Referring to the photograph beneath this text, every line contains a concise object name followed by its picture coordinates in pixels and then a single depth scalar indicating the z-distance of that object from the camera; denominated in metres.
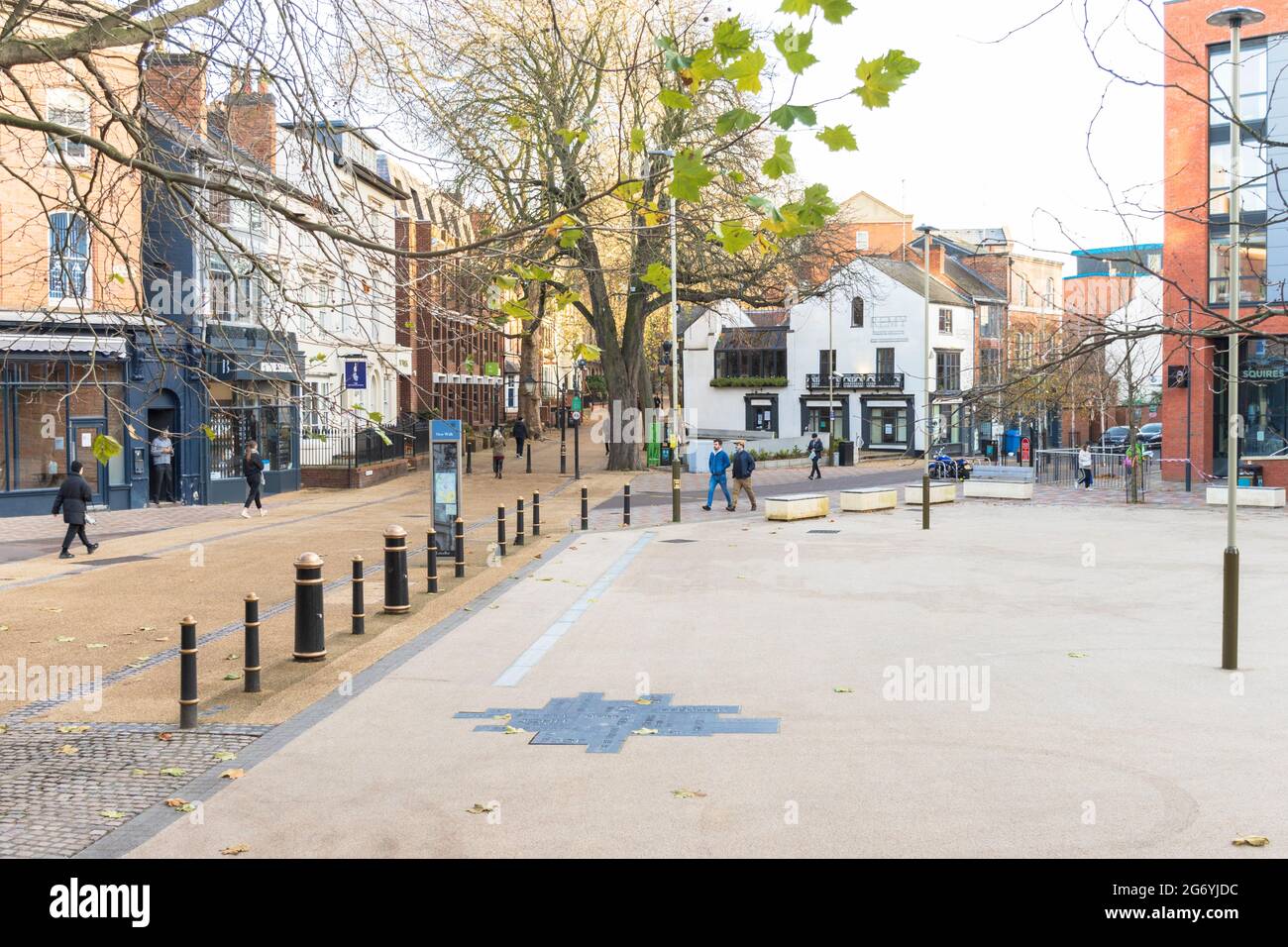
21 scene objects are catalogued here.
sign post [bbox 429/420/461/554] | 19.89
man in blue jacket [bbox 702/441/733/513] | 30.36
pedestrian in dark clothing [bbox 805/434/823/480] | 44.85
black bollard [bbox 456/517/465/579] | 18.05
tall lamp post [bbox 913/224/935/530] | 25.27
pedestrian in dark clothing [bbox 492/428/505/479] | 43.62
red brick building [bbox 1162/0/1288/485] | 37.91
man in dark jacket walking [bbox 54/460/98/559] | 20.70
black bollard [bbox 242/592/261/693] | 10.53
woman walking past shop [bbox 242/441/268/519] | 28.72
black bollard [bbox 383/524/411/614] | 14.52
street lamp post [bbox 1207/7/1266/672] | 9.72
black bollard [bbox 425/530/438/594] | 16.39
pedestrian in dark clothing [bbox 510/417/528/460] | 52.11
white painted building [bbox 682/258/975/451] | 68.81
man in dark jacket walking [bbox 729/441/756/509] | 30.92
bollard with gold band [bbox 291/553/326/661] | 11.64
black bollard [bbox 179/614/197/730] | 9.45
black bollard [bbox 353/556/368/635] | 13.38
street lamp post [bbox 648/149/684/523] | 27.25
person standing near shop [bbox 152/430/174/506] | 30.83
